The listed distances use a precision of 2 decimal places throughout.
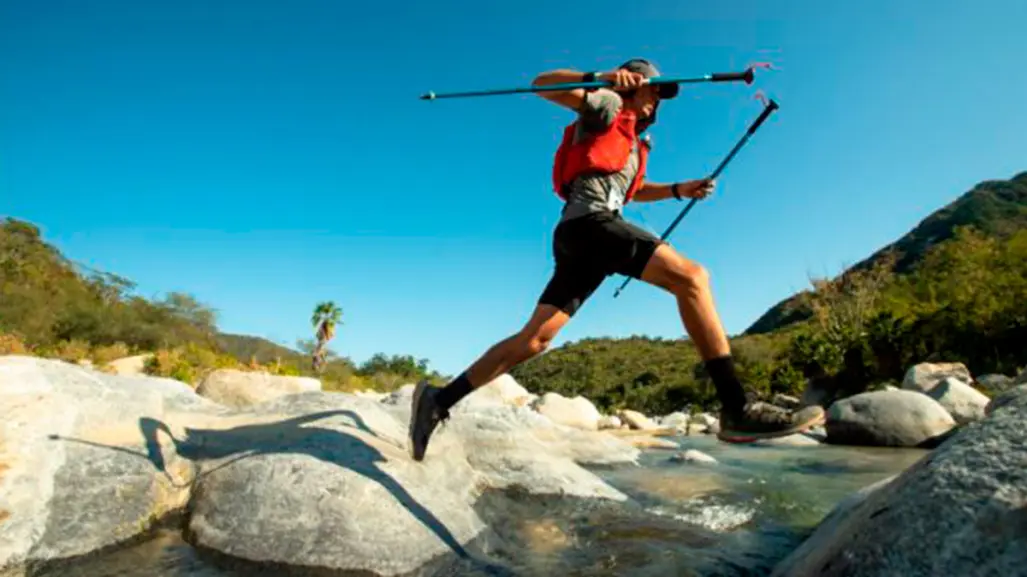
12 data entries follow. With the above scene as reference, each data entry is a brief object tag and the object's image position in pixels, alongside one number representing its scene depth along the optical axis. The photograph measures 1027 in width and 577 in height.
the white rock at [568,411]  18.41
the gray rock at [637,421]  18.80
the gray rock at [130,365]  15.33
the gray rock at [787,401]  18.41
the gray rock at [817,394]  19.19
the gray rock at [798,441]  10.82
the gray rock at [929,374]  13.92
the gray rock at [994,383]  12.79
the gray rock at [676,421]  18.59
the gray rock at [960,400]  10.76
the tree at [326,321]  34.59
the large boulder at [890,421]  9.73
